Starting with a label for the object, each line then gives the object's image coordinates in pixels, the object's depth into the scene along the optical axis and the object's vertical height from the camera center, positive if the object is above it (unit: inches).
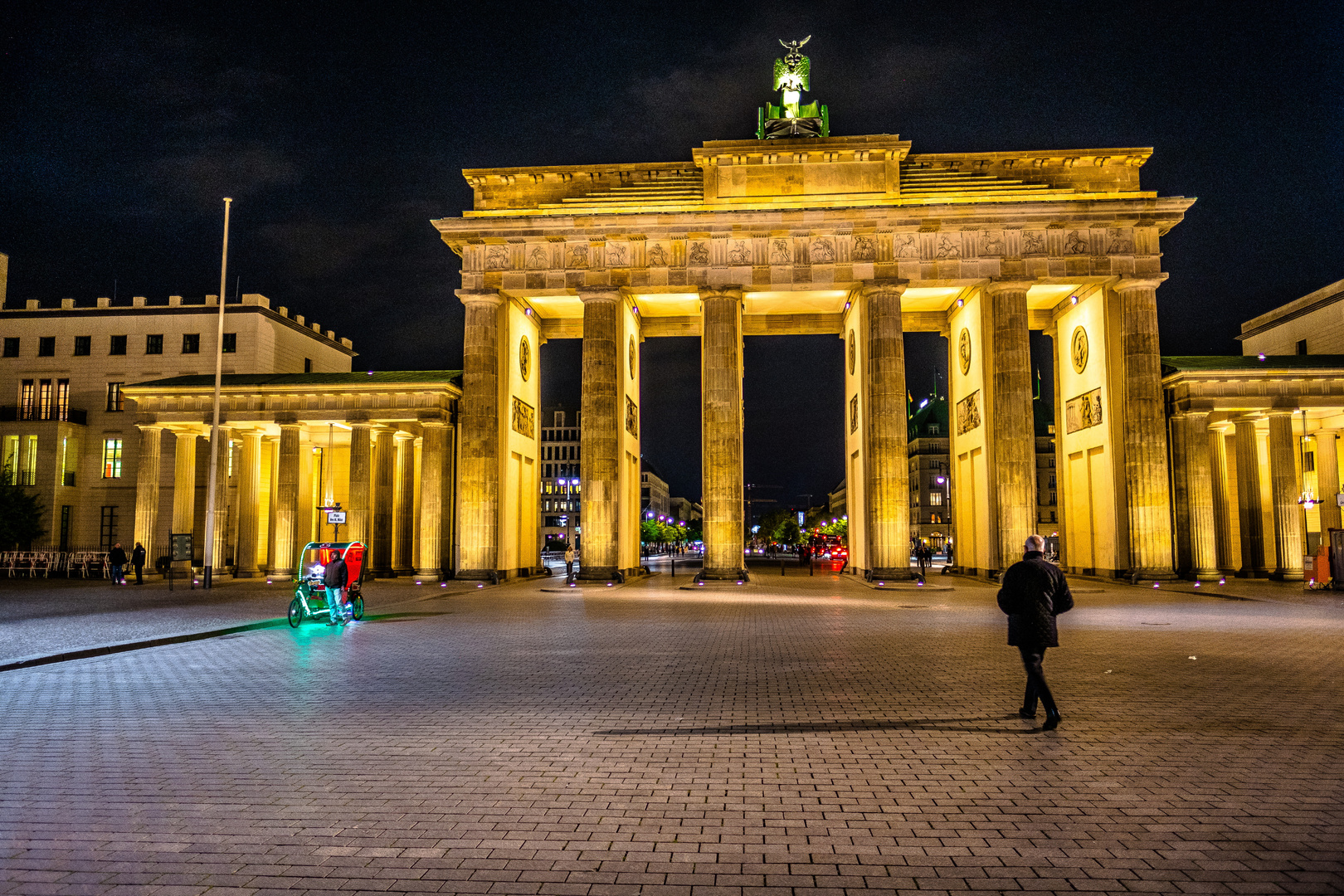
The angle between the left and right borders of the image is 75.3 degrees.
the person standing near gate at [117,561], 1380.4 -63.5
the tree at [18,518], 1915.8 +7.6
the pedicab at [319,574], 803.4 -51.8
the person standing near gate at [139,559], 1457.9 -64.3
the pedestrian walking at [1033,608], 361.4 -37.9
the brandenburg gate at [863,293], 1464.1 +403.6
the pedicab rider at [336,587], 783.7 -60.1
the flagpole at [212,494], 1221.7 +36.3
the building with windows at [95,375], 2149.4 +370.1
